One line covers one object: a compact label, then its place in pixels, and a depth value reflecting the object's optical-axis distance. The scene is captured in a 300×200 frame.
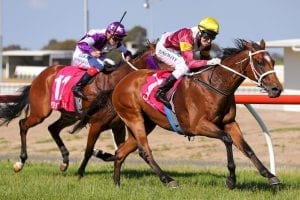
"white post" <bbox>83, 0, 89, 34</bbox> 52.28
